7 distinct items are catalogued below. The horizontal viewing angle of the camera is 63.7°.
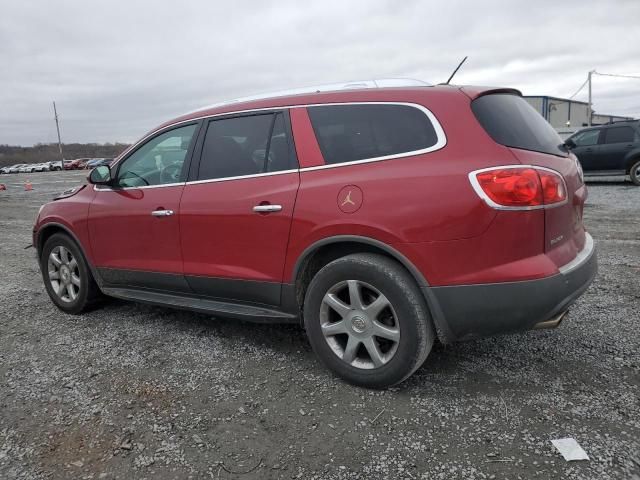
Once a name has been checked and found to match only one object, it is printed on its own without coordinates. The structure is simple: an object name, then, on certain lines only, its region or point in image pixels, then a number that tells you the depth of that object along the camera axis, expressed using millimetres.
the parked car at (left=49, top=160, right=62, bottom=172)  58406
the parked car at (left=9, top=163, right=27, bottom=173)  58156
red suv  2623
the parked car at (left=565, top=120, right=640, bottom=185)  12797
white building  35769
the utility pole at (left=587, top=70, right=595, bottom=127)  39500
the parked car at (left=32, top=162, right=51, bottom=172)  58500
